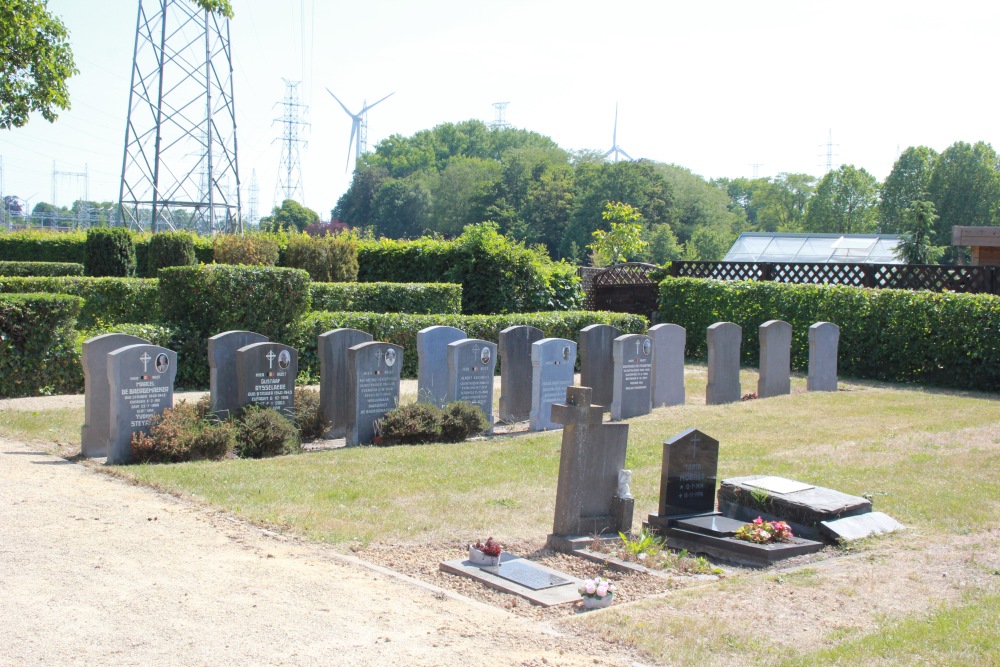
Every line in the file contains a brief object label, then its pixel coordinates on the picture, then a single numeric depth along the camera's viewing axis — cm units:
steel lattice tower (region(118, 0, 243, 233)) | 3669
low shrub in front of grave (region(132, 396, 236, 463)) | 1017
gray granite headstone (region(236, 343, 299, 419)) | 1109
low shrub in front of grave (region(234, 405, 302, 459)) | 1066
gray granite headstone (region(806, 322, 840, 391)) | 1725
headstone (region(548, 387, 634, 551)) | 736
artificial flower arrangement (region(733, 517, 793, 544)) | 722
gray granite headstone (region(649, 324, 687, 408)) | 1498
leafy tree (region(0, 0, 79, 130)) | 1922
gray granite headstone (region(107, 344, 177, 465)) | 1014
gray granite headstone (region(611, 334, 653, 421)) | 1398
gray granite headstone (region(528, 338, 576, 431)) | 1292
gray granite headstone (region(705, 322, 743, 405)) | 1559
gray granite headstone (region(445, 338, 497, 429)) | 1251
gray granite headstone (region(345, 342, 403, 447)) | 1165
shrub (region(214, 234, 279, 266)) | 2416
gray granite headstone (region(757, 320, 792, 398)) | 1641
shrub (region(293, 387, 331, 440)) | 1177
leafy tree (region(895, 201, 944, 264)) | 3800
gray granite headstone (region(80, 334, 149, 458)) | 1045
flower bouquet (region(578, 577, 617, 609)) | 591
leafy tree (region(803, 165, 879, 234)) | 8144
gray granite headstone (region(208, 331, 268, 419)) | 1109
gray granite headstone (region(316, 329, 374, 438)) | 1228
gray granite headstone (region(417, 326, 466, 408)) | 1273
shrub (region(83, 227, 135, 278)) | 2612
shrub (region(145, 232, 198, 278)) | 2591
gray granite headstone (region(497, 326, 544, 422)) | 1354
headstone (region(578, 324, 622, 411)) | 1454
